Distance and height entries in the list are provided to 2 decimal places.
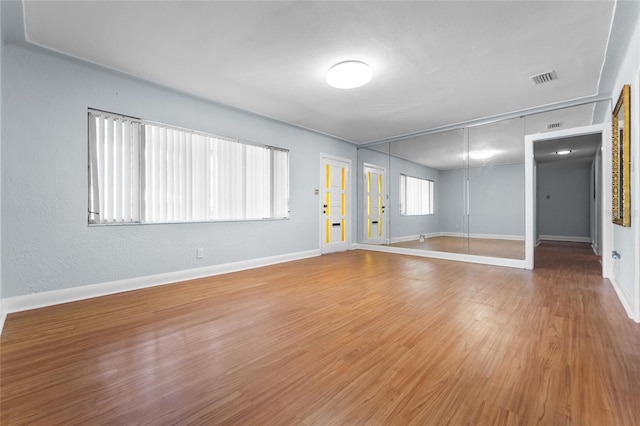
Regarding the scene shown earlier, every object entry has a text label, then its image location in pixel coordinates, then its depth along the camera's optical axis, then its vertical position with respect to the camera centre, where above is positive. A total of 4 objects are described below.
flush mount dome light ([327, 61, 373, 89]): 3.04 +1.55
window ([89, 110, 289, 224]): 3.23 +0.53
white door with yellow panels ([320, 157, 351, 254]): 6.12 +0.14
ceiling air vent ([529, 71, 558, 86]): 3.34 +1.63
